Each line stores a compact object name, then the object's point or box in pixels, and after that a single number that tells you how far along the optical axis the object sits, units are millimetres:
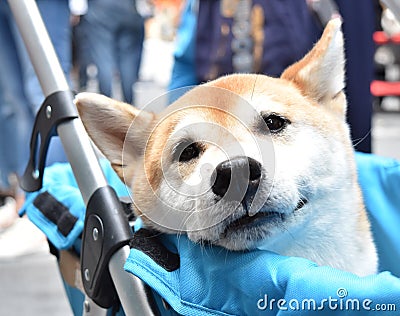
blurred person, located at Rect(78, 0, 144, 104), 2902
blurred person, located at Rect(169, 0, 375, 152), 1617
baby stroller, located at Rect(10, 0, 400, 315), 615
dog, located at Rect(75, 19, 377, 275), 717
